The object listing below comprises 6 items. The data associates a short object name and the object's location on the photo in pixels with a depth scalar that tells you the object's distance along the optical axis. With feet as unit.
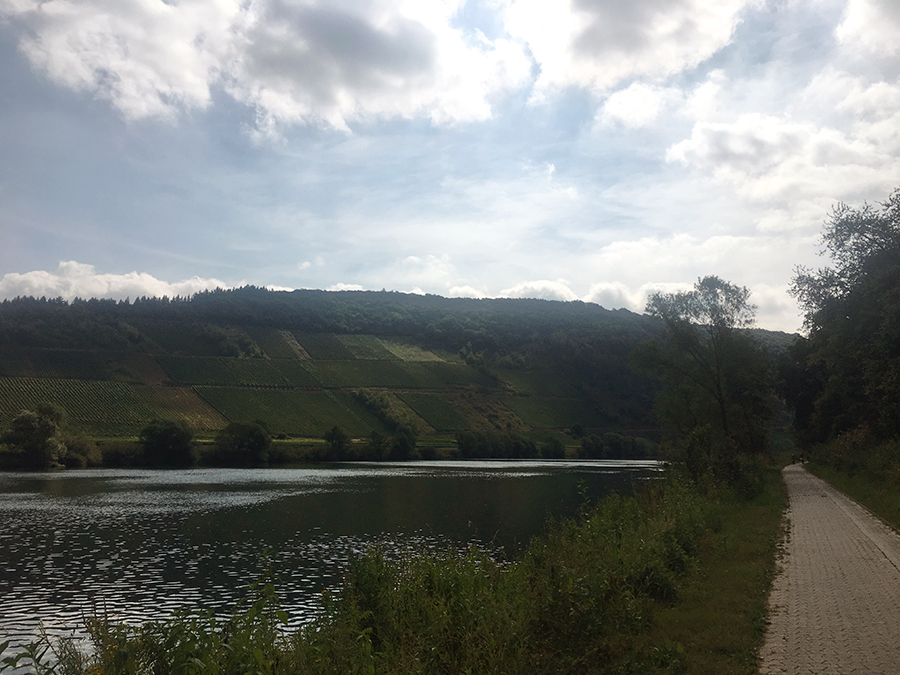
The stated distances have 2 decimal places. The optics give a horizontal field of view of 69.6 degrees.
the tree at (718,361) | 140.97
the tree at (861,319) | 83.76
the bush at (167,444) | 281.74
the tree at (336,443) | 338.13
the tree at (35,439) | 240.94
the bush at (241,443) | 301.22
